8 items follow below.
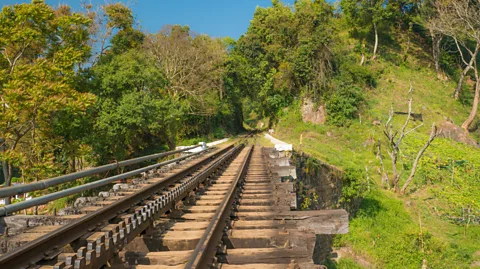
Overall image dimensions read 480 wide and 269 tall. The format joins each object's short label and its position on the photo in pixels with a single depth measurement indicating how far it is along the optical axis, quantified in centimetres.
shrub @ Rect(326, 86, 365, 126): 2992
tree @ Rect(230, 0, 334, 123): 3275
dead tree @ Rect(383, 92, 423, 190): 1798
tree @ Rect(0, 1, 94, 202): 1321
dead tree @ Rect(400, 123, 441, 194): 1641
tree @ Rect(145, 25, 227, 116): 3031
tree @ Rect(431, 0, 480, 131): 2790
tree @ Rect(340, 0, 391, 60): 3650
